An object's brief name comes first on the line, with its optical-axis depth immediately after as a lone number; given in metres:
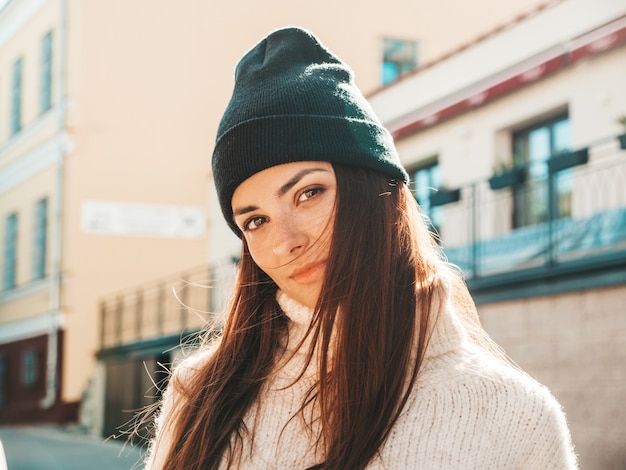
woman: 1.91
